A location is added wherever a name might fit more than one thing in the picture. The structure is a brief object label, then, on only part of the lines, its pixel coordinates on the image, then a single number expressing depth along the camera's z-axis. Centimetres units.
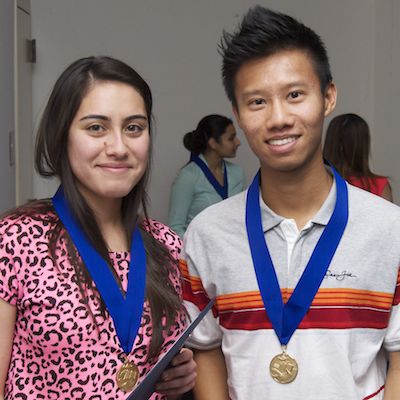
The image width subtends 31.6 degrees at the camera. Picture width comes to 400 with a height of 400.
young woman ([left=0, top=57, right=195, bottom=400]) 164
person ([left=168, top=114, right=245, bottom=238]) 500
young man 162
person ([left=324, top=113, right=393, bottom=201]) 387
